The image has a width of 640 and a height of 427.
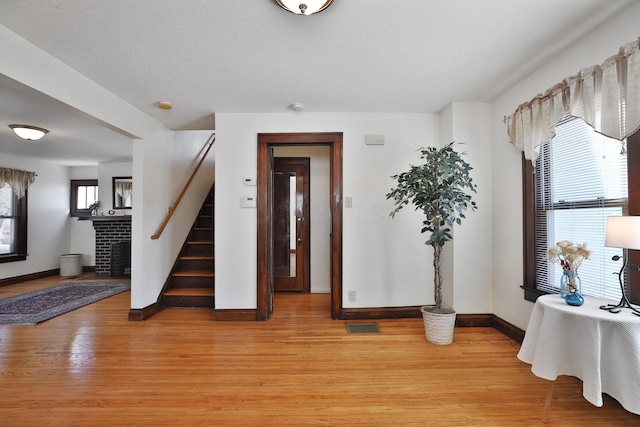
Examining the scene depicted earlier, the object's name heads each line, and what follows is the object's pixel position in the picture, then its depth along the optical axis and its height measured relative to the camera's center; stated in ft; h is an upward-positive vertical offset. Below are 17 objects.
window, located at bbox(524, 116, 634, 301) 6.43 +0.38
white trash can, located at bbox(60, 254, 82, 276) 20.47 -3.26
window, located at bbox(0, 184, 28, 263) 18.24 -0.38
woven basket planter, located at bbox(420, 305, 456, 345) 8.87 -3.39
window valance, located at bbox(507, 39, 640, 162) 5.50 +2.59
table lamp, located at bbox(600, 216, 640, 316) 4.88 -0.36
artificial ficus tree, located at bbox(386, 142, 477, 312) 8.66 +0.81
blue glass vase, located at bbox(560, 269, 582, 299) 5.62 -1.30
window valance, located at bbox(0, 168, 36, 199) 17.70 +2.54
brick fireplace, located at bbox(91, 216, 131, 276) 20.95 -1.34
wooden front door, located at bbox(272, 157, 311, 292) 15.38 -0.45
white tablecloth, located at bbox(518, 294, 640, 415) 4.68 -2.31
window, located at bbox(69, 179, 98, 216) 22.33 +1.85
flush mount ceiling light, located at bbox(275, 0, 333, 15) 5.45 +4.04
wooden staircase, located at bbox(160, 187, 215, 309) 12.59 -2.56
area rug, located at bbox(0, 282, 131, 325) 11.59 -3.93
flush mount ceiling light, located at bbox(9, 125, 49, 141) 12.86 +3.97
